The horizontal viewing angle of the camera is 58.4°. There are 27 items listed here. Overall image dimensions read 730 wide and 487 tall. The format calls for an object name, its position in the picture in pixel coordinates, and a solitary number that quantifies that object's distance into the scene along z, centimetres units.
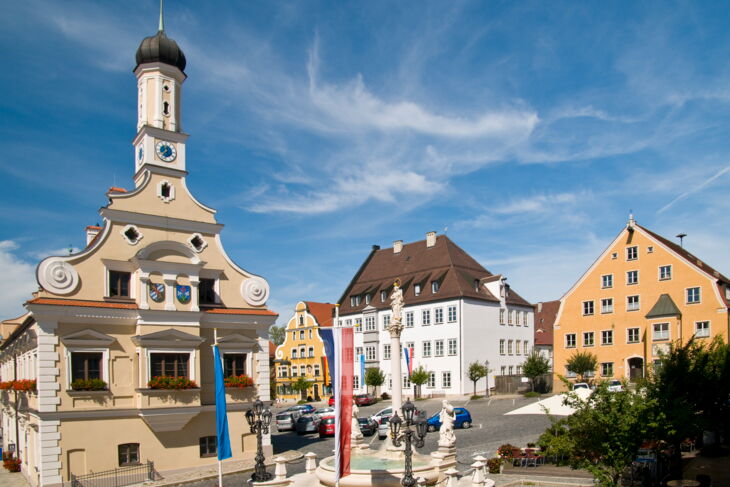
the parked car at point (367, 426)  3716
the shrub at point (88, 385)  2617
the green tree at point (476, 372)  5563
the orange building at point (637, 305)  4653
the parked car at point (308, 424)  3981
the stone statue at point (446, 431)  2554
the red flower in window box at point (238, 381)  3028
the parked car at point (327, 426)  3716
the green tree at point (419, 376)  5678
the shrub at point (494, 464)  2477
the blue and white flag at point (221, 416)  2230
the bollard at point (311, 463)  2456
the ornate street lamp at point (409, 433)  1692
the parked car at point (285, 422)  4278
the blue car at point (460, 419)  3684
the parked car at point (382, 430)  3591
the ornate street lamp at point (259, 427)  2172
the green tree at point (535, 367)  5484
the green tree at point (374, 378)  6062
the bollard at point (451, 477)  2028
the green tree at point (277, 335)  11148
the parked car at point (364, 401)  5531
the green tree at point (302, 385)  6806
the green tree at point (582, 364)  5062
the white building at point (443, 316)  5797
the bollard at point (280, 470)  2252
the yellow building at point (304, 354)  7050
